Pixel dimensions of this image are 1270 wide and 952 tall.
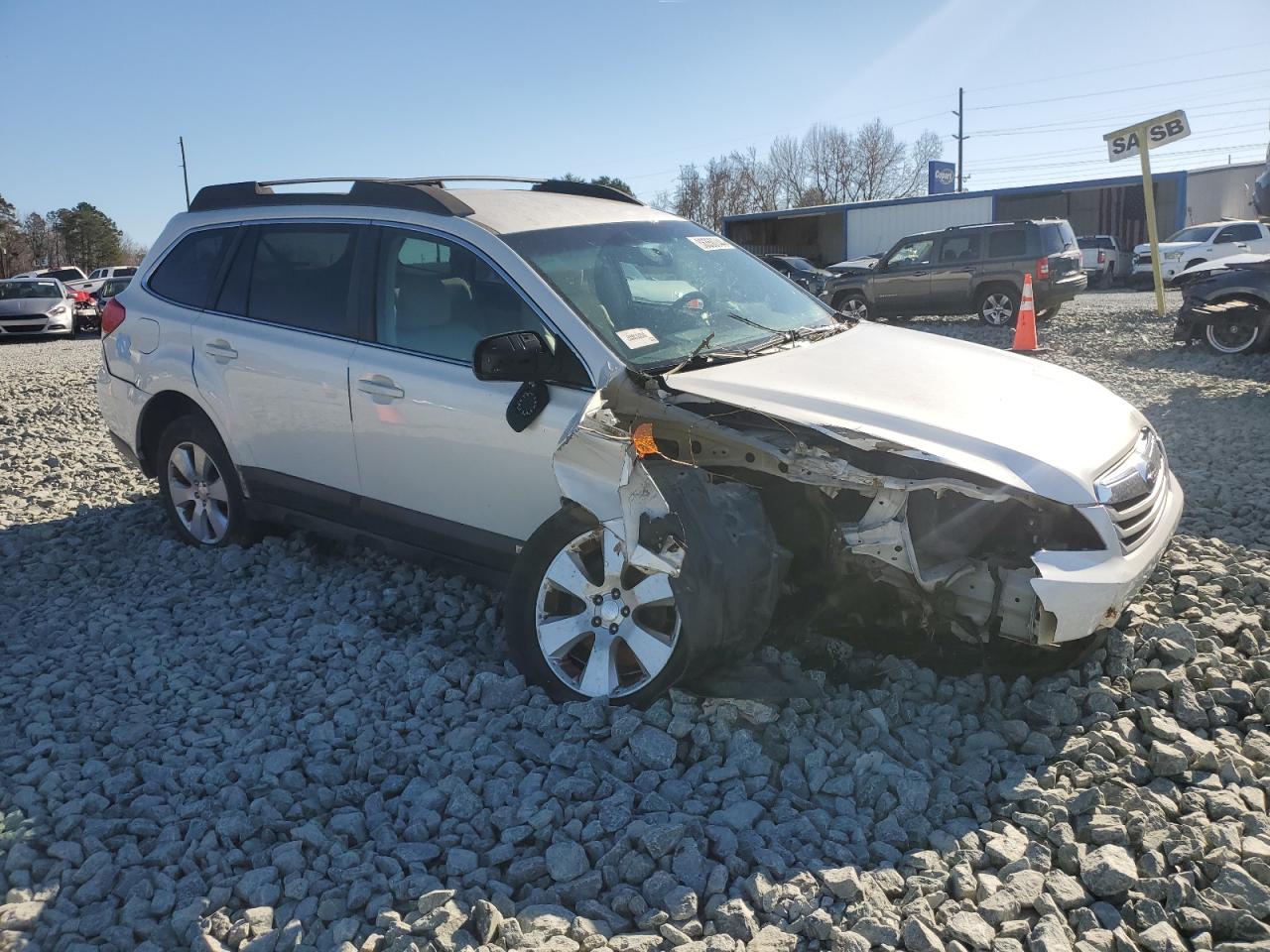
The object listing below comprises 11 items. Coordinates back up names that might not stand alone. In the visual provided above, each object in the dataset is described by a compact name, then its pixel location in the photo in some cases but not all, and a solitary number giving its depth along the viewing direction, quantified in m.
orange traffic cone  13.02
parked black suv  16.59
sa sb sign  14.87
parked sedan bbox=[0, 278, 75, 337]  23.42
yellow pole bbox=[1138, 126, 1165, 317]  15.08
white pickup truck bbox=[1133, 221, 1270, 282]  25.05
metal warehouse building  35.41
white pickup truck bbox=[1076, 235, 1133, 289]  29.03
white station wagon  3.34
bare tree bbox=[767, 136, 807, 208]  84.25
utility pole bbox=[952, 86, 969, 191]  72.06
